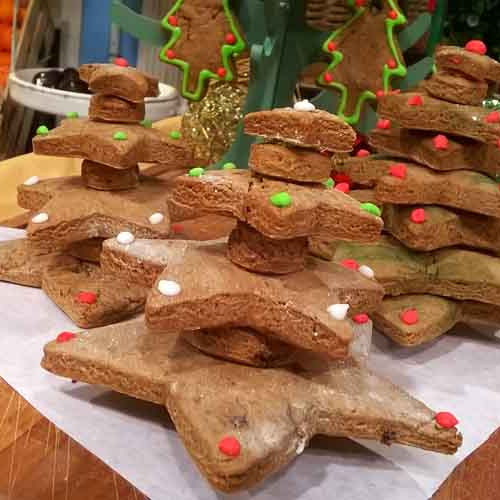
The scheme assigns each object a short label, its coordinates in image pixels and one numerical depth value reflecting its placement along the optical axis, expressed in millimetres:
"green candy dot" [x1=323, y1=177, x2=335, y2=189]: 203
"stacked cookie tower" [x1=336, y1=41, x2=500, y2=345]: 260
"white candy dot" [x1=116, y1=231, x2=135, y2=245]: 217
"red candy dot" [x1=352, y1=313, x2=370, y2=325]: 243
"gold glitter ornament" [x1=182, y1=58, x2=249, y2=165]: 436
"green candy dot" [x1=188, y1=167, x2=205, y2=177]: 191
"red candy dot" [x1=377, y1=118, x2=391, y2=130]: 287
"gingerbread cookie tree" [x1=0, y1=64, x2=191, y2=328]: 259
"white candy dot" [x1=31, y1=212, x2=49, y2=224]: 256
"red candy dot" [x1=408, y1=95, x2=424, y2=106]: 263
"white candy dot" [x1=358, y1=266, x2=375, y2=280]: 230
